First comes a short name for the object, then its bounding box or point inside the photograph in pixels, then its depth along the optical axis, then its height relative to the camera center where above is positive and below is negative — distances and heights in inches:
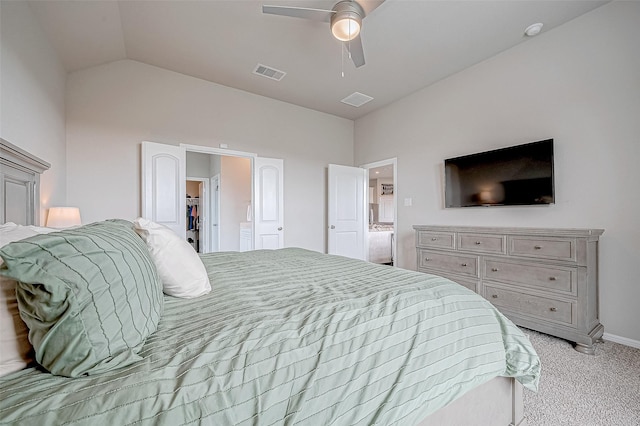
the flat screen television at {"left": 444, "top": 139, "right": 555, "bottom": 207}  108.8 +16.3
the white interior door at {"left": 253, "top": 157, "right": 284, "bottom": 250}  167.2 +7.1
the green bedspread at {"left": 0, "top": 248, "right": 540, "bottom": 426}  22.5 -15.8
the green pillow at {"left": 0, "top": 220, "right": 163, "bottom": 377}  22.3 -7.8
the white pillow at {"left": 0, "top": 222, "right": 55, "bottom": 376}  23.1 -10.6
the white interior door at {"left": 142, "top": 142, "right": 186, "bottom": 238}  132.7 +15.7
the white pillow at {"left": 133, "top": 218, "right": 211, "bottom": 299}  45.3 -8.4
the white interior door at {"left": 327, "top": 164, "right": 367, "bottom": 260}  190.4 +2.0
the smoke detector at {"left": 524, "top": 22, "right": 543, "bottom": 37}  106.2 +73.8
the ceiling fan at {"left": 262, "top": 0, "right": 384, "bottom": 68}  83.0 +63.6
